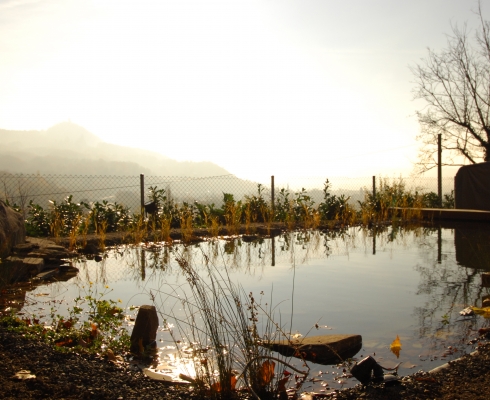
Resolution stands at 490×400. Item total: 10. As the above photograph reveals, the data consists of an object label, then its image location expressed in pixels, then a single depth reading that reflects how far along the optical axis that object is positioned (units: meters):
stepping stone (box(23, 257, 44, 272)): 5.63
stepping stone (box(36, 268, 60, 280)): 5.58
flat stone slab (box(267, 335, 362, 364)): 3.00
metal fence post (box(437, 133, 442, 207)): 15.01
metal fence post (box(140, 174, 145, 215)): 10.89
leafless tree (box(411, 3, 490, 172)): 15.58
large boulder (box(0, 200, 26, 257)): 5.87
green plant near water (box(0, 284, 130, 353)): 3.17
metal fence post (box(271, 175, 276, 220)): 12.42
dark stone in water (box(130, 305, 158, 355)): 3.24
